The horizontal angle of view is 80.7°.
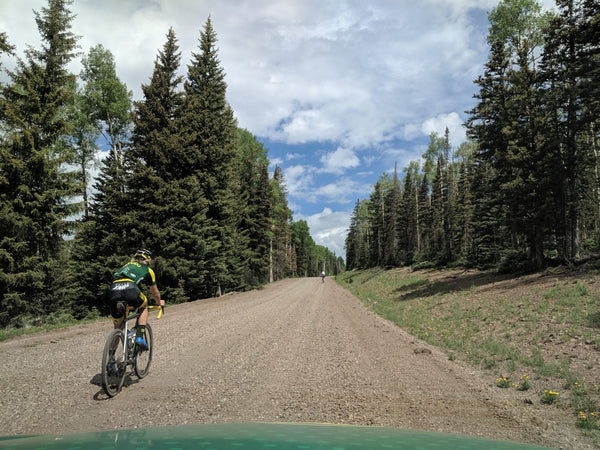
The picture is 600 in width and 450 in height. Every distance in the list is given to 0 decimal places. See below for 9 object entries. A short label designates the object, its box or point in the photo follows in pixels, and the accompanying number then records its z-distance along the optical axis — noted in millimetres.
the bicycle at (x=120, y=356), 5324
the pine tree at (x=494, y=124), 20188
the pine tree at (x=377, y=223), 61531
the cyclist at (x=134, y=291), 5789
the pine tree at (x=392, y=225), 51662
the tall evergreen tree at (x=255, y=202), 36531
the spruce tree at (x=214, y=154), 22922
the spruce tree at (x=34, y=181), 13203
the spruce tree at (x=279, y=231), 47062
